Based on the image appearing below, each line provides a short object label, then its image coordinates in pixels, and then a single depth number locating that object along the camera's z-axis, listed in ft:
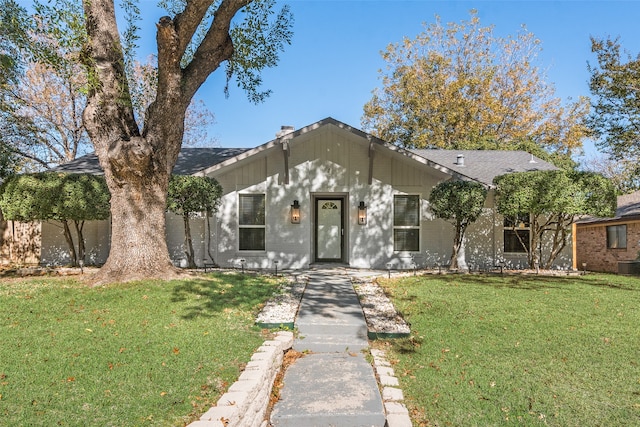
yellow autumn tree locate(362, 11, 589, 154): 74.13
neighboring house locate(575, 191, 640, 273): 47.57
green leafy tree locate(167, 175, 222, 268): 32.48
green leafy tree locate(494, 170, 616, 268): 31.14
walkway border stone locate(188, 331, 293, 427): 9.14
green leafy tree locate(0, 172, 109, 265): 30.45
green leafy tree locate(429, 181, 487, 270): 31.30
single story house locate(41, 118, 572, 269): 37.55
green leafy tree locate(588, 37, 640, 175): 37.45
